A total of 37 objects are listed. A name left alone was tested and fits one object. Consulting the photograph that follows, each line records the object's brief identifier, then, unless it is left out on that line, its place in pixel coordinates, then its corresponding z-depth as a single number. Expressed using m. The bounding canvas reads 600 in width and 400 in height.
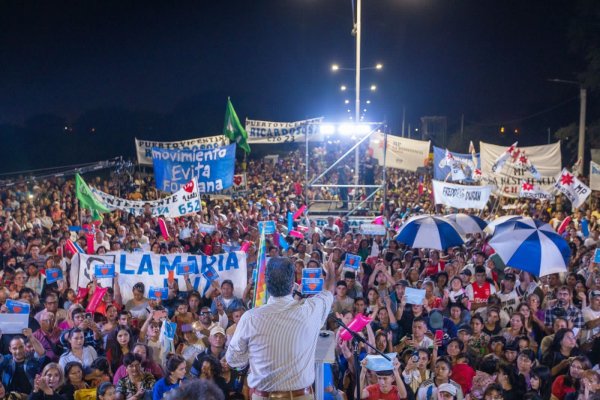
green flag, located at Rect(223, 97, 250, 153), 17.89
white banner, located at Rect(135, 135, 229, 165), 18.83
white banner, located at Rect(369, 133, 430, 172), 19.75
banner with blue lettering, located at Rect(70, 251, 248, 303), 8.70
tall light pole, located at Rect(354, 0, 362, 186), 17.29
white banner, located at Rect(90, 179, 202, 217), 13.24
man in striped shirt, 3.14
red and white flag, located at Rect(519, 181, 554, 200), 15.92
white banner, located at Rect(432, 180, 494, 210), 14.04
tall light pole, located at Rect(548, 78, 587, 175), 20.67
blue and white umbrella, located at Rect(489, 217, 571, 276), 7.93
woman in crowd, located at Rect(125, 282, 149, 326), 7.71
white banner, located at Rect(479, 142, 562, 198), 17.00
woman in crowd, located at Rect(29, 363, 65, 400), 5.34
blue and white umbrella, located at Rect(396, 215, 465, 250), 9.70
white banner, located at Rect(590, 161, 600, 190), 16.34
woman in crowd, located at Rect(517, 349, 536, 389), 5.88
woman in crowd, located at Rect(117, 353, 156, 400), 5.62
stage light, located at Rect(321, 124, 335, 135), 15.02
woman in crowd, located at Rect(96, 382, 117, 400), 5.36
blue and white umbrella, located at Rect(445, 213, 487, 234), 11.25
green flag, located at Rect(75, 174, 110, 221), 12.49
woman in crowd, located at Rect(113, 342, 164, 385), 5.88
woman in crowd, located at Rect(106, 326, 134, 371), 6.50
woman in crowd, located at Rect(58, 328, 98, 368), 6.21
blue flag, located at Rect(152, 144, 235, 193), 14.11
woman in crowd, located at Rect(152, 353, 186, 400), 5.54
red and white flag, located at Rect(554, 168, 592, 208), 14.28
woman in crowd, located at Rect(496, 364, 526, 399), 5.70
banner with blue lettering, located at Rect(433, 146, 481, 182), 18.73
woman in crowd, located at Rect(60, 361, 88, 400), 5.61
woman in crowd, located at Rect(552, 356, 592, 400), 5.67
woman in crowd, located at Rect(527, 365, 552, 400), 5.84
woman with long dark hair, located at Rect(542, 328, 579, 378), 6.30
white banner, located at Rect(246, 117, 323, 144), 16.91
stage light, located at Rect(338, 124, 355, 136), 14.86
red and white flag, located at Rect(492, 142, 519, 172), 17.06
